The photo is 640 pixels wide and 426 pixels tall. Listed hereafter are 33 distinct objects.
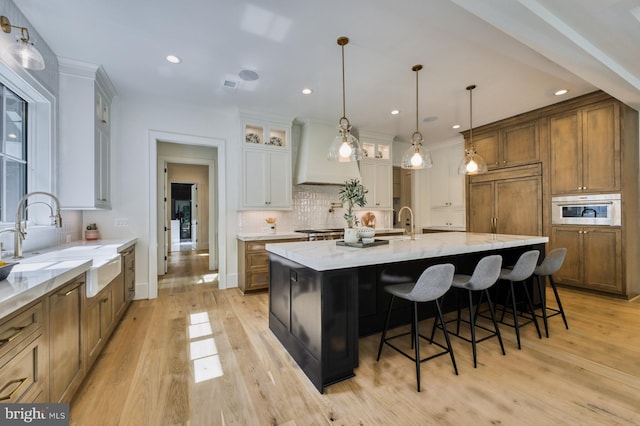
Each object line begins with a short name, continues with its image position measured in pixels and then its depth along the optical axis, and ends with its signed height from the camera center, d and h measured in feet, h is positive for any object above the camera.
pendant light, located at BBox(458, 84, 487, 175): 11.35 +2.12
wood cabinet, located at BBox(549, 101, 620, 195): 11.90 +2.99
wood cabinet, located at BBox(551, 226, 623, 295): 11.96 -2.13
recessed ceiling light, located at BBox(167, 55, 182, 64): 9.38 +5.60
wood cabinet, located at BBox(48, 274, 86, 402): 4.95 -2.53
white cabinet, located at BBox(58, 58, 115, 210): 9.51 +2.94
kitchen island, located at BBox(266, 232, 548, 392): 6.10 -2.06
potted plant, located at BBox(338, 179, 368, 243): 7.98 +0.44
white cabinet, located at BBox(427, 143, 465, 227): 19.51 +1.86
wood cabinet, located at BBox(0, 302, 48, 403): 3.75 -2.17
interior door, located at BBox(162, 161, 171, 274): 16.70 +0.49
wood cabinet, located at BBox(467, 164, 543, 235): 14.56 +0.66
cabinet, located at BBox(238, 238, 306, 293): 13.41 -2.62
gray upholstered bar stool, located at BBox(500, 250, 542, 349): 8.21 -1.76
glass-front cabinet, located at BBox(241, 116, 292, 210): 14.56 +2.81
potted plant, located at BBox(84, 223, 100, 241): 11.21 -0.73
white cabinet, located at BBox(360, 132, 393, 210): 18.49 +3.08
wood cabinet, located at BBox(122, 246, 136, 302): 10.63 -2.40
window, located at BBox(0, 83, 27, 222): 7.75 +1.98
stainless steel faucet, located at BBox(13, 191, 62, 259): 6.01 -0.47
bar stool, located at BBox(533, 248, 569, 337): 8.98 -1.82
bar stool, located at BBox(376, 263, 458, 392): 6.26 -1.82
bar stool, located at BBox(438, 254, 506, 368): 7.21 -1.79
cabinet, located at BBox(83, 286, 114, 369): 6.59 -2.92
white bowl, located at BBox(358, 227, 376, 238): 8.23 -0.60
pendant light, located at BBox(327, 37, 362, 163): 9.10 +2.31
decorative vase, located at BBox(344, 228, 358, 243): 8.22 -0.67
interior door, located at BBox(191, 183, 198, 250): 32.34 -0.45
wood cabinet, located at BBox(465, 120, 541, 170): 14.61 +3.97
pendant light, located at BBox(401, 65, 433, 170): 10.48 +2.25
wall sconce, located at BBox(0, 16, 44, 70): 5.14 +3.19
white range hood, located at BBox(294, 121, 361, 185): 15.93 +3.26
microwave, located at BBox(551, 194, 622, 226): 11.92 +0.10
